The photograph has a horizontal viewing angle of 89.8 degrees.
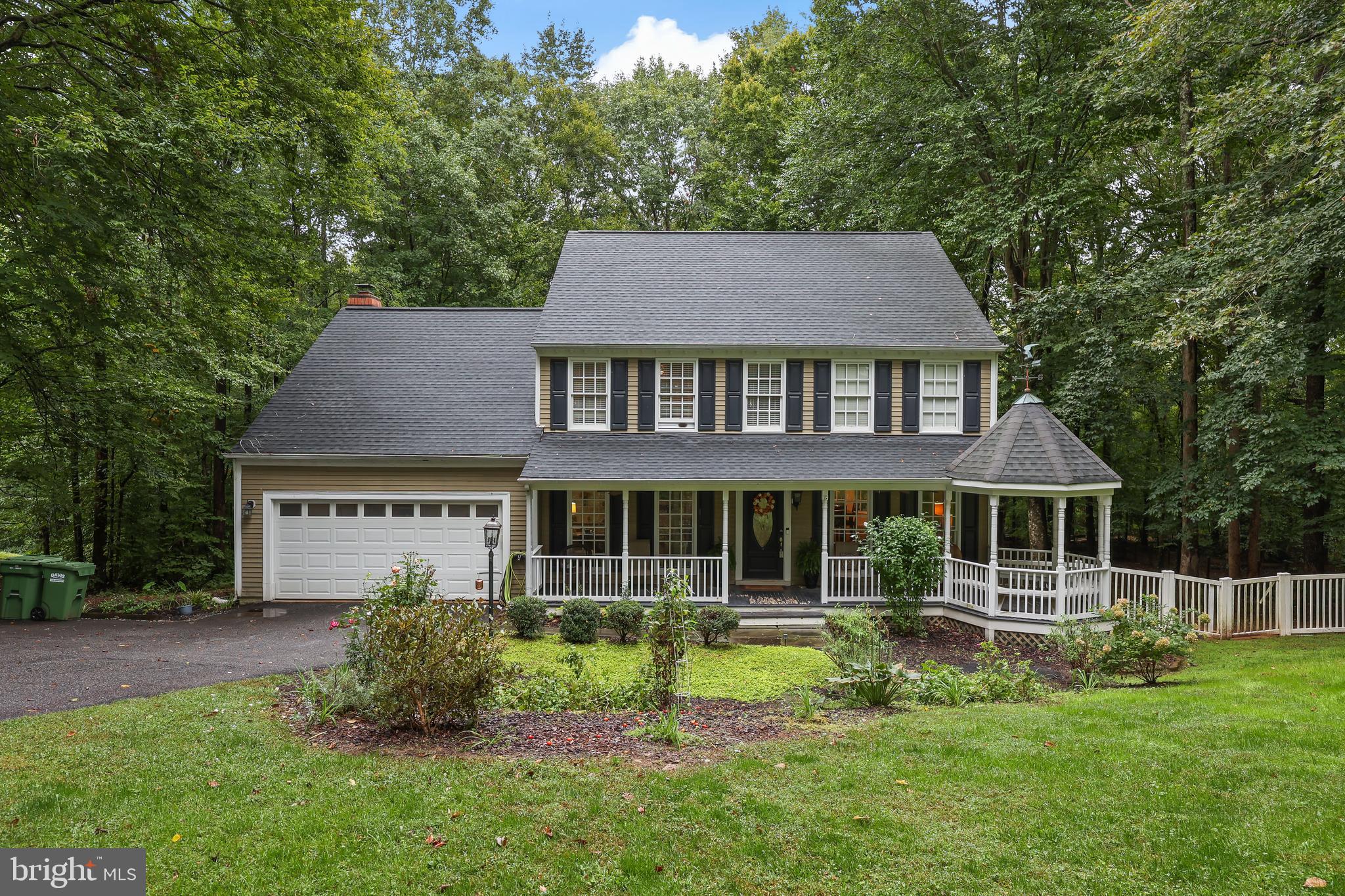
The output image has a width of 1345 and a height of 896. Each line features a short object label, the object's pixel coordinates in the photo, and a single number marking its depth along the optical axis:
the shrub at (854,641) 8.35
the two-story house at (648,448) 13.68
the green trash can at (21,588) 11.69
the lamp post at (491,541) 10.46
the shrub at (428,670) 6.12
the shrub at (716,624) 11.39
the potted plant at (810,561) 14.33
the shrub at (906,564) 12.02
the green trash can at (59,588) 11.79
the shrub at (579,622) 11.55
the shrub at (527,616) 11.81
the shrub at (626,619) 11.63
